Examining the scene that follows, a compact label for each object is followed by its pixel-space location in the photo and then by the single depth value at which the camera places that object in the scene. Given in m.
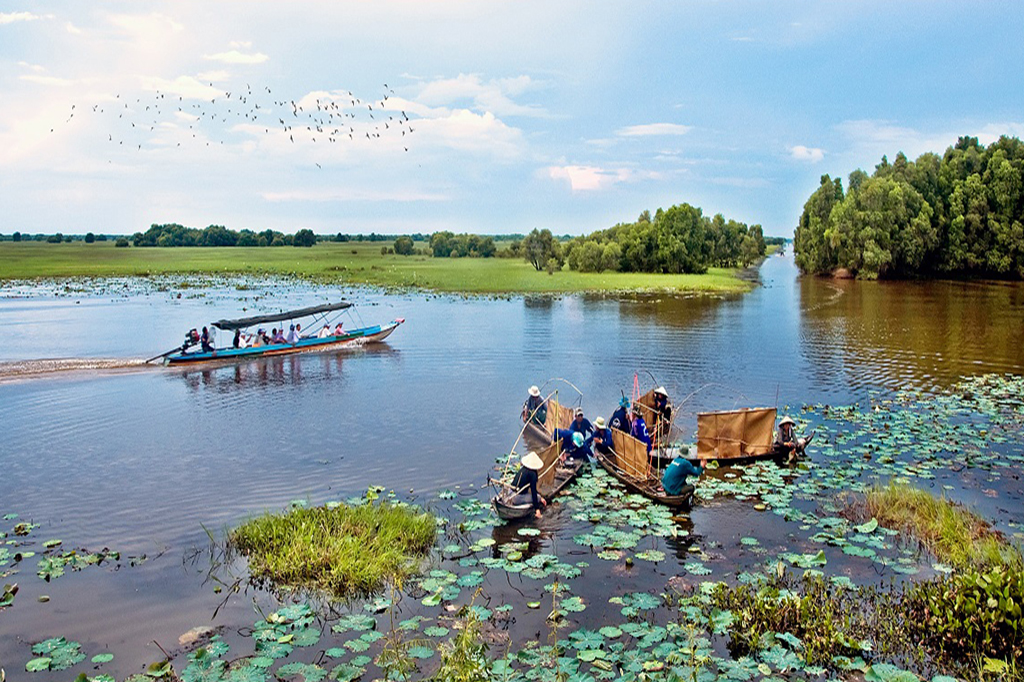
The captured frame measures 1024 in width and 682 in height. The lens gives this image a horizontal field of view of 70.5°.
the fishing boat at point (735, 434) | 19.03
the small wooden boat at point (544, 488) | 15.16
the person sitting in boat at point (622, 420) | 19.06
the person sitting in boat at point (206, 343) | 34.40
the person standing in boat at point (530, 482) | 15.18
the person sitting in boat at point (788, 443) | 19.19
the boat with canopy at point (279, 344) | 34.44
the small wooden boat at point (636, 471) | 16.22
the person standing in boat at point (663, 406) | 20.53
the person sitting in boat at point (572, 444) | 18.51
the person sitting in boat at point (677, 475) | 15.85
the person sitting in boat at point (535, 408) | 20.91
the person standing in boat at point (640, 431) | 18.61
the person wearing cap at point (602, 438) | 18.81
